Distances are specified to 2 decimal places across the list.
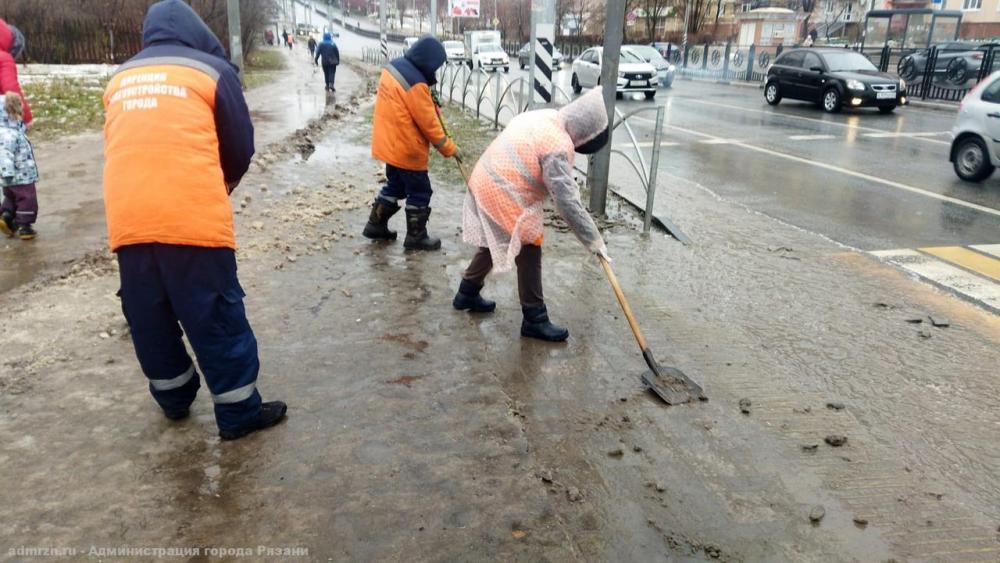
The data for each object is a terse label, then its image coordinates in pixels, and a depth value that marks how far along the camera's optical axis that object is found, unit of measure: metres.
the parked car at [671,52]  38.22
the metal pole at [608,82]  6.50
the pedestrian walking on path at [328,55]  19.25
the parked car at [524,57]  29.25
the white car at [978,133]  8.62
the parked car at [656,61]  23.38
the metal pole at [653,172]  6.17
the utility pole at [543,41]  9.51
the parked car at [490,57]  32.81
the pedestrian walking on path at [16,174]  5.58
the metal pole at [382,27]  31.08
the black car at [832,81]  15.98
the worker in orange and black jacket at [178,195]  2.66
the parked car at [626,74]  20.22
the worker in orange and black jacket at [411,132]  5.33
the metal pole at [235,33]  18.77
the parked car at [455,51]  38.02
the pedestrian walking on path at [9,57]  5.50
